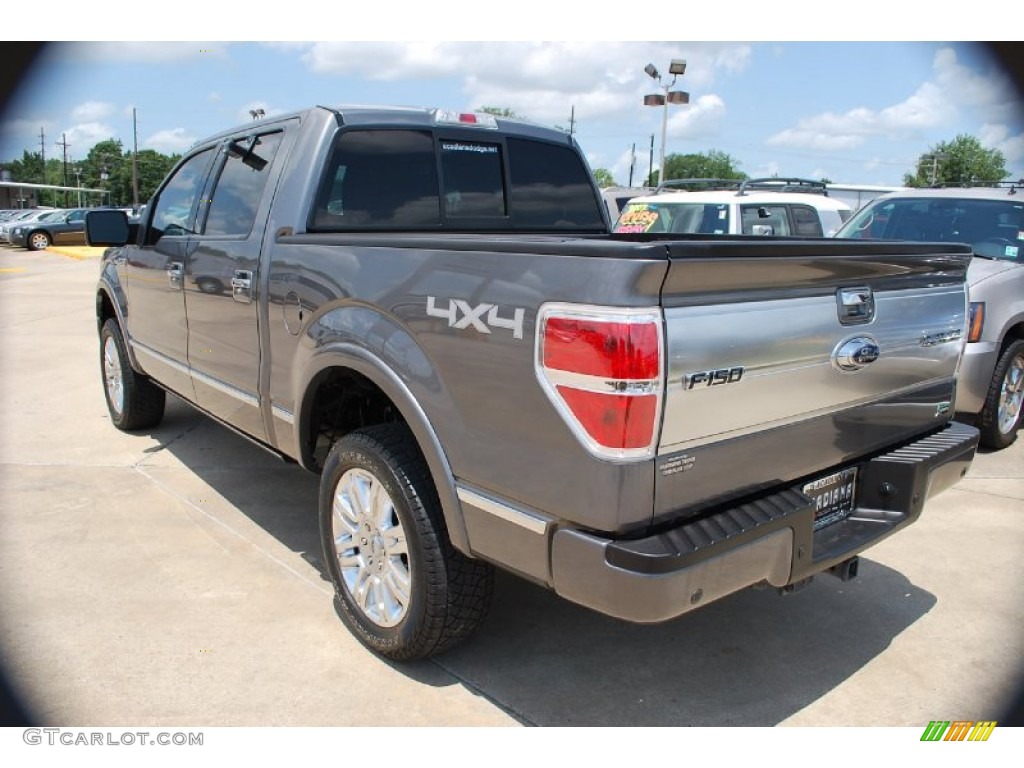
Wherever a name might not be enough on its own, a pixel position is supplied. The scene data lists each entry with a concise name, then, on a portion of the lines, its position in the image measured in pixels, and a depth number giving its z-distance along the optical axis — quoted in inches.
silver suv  211.8
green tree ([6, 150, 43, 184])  3697.3
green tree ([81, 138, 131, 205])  3646.7
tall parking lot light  936.3
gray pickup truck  82.0
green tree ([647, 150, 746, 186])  3523.6
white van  366.6
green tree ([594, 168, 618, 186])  3246.1
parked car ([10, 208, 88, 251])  1122.7
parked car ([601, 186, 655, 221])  724.7
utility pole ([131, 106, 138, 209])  2406.5
